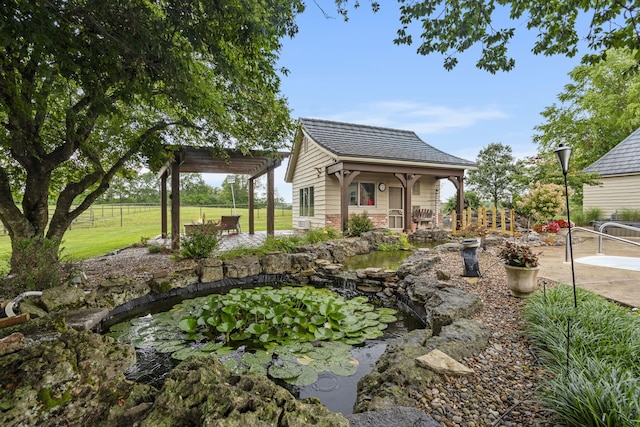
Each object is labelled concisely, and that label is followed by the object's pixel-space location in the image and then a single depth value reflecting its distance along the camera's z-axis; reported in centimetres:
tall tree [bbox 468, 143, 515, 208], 1869
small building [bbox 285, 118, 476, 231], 998
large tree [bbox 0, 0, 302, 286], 252
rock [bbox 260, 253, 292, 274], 582
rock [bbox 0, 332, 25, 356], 204
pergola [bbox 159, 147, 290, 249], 742
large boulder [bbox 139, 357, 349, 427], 109
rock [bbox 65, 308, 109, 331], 285
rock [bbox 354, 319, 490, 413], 176
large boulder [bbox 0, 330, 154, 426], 125
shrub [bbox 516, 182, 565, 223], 774
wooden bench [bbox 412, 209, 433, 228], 1142
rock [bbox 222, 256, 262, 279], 542
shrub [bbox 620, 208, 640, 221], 1014
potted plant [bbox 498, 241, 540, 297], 341
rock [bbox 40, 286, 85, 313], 315
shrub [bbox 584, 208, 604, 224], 1128
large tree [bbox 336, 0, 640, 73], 274
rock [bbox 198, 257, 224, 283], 512
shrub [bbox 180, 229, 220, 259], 577
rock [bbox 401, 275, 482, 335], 298
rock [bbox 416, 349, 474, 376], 192
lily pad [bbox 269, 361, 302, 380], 241
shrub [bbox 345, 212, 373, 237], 922
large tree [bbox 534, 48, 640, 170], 1429
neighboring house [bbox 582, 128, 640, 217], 1059
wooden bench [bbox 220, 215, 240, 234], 1123
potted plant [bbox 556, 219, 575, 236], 660
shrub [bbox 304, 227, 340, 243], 792
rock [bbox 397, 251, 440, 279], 507
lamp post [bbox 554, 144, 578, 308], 237
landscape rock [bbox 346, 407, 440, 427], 133
